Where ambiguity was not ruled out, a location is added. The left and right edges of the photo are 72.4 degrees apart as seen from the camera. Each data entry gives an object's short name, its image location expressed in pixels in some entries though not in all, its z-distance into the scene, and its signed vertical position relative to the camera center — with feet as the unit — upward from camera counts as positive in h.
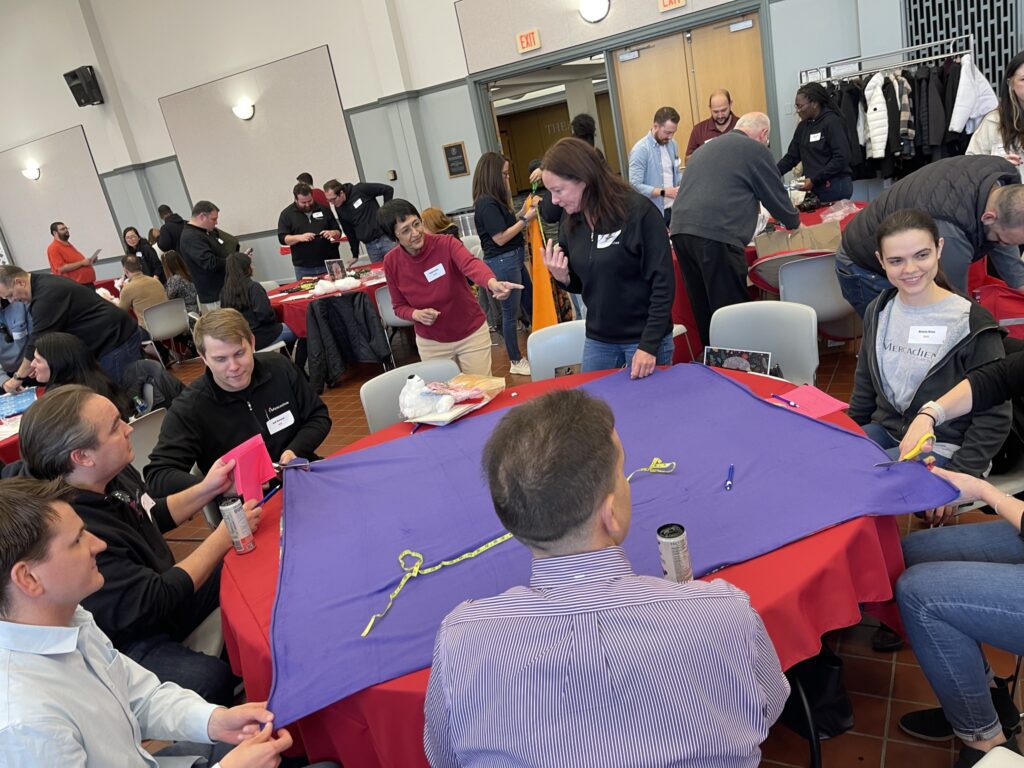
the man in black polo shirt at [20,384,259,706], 5.75 -2.55
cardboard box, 13.14 -2.53
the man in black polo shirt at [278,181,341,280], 23.52 -0.98
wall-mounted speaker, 33.42 +7.32
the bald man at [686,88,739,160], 19.88 -0.21
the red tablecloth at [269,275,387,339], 18.99 -2.74
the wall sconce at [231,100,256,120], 30.80 +4.34
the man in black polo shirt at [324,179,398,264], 23.32 -0.60
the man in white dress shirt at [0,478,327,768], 3.88 -2.37
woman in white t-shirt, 6.65 -2.66
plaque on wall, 27.73 +0.39
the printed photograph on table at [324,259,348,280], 20.45 -2.02
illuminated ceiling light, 23.56 +4.12
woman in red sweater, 11.85 -1.86
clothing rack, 18.72 +0.50
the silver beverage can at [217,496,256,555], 6.18 -2.56
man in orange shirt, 31.17 -0.32
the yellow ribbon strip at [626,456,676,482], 6.15 -2.82
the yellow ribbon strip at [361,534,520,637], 5.28 -2.83
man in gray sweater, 12.03 -1.56
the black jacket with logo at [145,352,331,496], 8.02 -2.35
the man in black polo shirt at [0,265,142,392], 14.83 -1.31
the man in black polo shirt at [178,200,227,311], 22.33 -0.72
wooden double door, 22.50 +1.47
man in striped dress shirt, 3.10 -2.20
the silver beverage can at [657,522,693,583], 4.42 -2.56
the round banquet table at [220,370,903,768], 4.34 -3.10
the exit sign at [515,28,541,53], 24.86 +3.79
